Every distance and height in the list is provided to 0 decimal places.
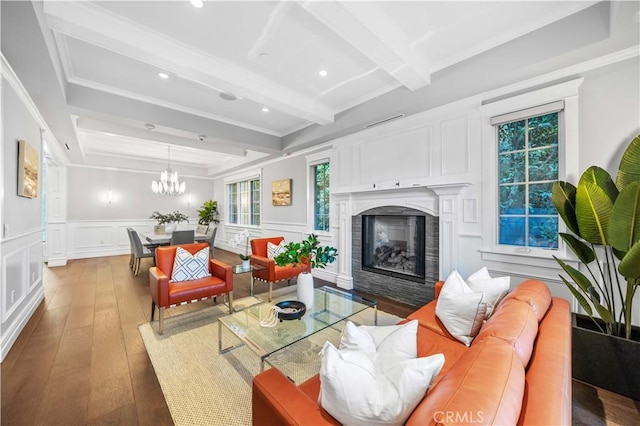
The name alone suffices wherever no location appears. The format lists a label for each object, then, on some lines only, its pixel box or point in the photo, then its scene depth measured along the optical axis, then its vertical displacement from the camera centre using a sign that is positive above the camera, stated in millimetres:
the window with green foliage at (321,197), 4770 +309
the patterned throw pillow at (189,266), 2998 -639
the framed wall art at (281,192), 5445 +457
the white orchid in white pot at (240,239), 3836 -411
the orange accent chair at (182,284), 2609 -808
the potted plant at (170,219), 6059 -163
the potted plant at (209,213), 8227 -8
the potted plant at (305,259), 2461 -463
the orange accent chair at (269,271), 3547 -829
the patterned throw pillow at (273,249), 3967 -570
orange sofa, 688 -558
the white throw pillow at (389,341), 1248 -646
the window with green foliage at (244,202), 6941 +326
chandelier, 5899 +652
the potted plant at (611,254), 1618 -278
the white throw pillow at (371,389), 822 -586
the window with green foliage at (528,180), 2474 +340
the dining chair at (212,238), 5570 -553
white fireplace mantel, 2979 +81
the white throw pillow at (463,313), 1680 -682
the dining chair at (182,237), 5085 -491
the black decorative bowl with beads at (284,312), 2160 -870
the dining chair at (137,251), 4898 -744
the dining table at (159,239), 5137 -536
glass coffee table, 1878 -937
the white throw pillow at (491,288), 1864 -575
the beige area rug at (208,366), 1651 -1259
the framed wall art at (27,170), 2631 +469
